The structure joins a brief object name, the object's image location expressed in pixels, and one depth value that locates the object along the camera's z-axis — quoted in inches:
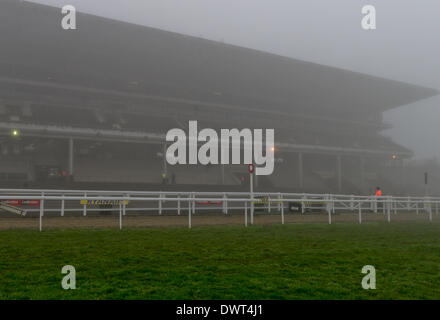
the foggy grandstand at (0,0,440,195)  1397.6
